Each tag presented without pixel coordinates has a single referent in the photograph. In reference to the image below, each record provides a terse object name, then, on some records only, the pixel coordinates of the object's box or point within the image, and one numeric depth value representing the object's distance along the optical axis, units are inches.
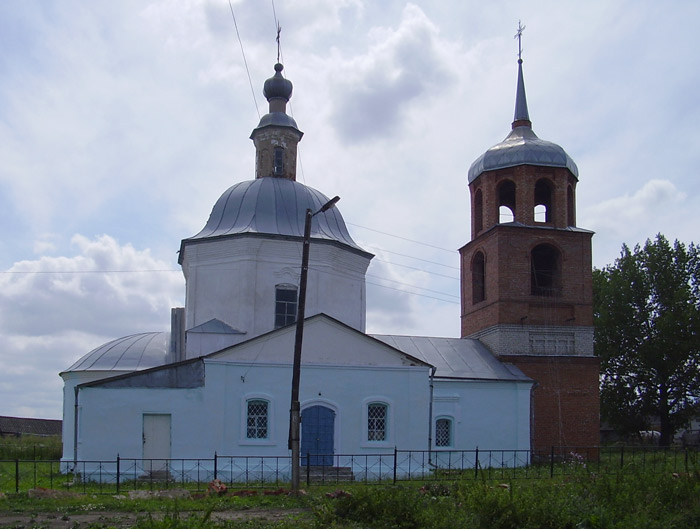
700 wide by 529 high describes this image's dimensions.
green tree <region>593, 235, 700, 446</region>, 1387.8
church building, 788.6
